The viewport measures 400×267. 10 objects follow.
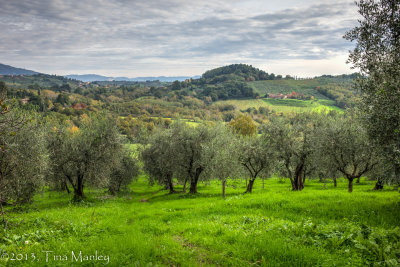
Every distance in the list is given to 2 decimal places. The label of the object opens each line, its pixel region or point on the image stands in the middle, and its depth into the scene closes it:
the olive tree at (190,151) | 34.22
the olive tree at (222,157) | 30.44
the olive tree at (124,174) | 39.16
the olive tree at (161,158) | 35.06
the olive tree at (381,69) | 11.75
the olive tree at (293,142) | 30.06
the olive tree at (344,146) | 25.41
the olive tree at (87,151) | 27.28
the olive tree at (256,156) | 31.77
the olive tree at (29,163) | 19.83
